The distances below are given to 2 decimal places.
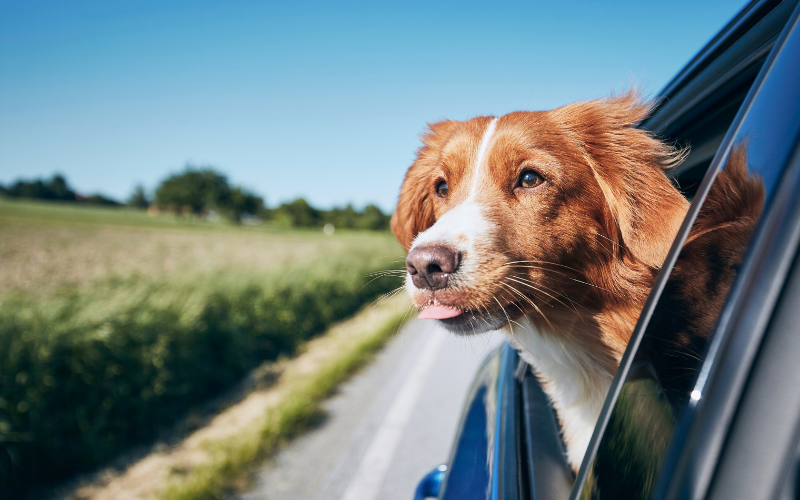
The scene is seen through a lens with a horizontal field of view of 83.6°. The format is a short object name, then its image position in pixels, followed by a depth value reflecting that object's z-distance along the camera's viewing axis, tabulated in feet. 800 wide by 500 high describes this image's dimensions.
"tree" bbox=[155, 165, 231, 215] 331.98
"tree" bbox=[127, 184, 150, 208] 457.68
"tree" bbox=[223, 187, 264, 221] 342.85
